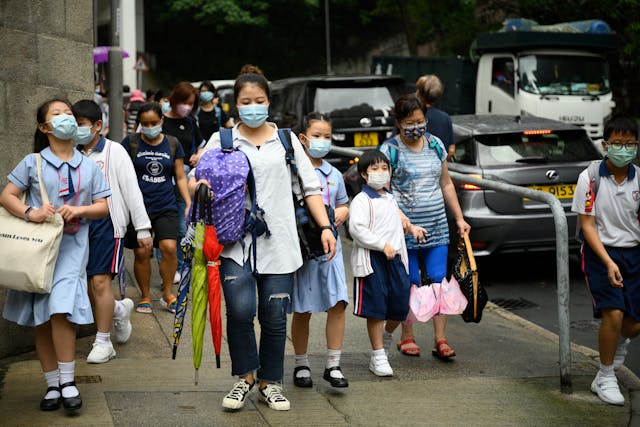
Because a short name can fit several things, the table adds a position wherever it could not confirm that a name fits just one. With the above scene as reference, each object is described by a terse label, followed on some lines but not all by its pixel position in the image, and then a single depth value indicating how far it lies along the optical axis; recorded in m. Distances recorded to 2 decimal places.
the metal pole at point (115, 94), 18.27
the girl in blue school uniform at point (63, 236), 10.35
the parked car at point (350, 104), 27.71
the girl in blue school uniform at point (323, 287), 11.41
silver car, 18.50
